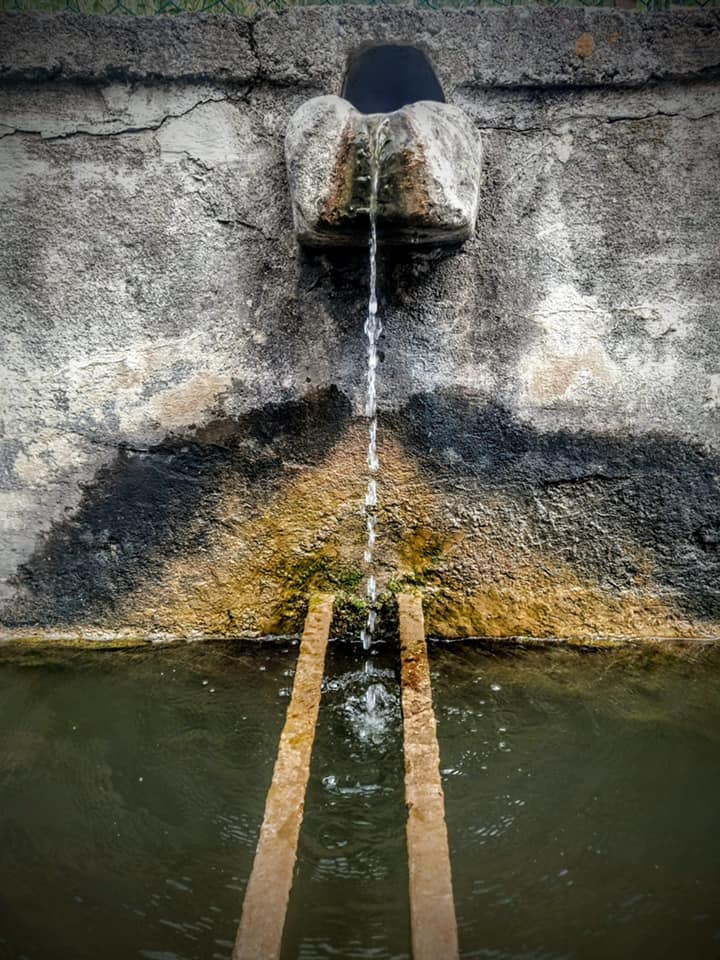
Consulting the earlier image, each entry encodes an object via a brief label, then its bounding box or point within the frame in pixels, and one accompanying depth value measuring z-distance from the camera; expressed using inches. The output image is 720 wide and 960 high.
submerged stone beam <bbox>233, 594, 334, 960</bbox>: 38.5
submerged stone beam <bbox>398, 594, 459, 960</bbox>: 38.5
